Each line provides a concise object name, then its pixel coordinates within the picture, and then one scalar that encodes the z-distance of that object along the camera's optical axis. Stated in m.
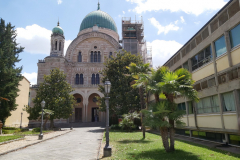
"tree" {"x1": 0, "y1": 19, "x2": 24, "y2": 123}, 21.14
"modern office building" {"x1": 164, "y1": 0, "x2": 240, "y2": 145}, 7.93
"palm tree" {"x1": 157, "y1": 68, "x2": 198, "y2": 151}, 7.02
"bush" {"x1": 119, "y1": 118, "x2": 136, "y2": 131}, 17.11
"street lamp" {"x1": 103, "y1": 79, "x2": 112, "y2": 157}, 7.41
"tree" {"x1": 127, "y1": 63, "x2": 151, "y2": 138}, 13.00
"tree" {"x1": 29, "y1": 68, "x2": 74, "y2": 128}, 21.28
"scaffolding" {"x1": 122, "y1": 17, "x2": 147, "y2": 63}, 35.00
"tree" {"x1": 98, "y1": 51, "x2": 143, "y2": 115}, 20.01
